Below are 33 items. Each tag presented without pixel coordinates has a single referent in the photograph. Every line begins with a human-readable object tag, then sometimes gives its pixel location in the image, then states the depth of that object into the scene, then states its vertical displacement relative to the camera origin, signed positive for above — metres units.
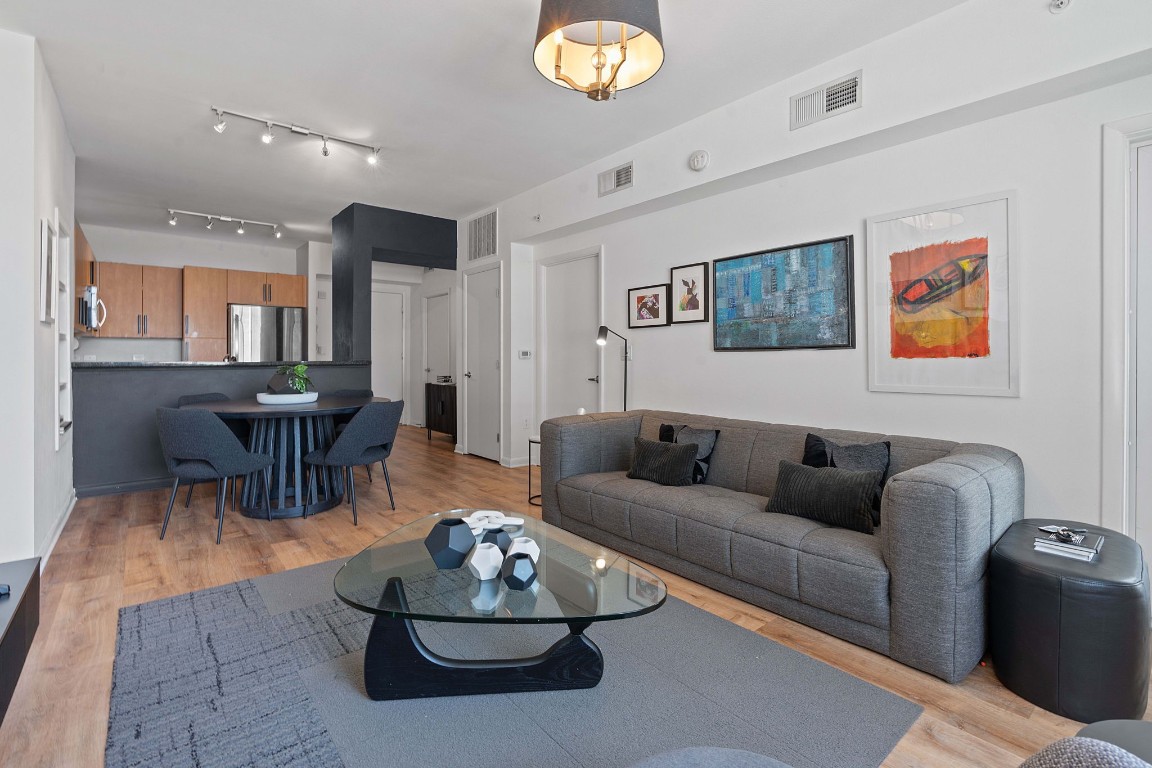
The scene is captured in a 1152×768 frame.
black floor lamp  4.30 +0.36
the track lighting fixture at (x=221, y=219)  6.10 +1.84
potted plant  4.26 +0.01
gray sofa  1.95 -0.66
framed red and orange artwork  2.67 +0.42
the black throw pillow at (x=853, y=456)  2.70 -0.36
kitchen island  4.46 -0.33
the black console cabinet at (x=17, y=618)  1.30 -0.61
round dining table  3.89 -0.50
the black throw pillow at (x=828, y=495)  2.43 -0.50
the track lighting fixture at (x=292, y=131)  3.69 +1.76
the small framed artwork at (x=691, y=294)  4.02 +0.65
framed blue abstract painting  3.27 +0.53
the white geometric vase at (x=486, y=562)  1.84 -0.59
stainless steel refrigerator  6.96 +0.62
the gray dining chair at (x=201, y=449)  3.32 -0.40
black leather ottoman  1.70 -0.78
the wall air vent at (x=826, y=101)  2.94 +1.52
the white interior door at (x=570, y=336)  5.13 +0.45
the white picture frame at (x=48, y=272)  2.95 +0.61
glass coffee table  1.64 -0.66
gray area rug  1.59 -1.03
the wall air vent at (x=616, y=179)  4.26 +1.58
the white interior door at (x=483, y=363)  6.05 +0.22
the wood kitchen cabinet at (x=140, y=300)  6.36 +0.96
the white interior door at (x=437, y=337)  8.11 +0.67
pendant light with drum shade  1.88 +1.27
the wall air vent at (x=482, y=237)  5.88 +1.56
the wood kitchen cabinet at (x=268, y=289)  7.02 +1.21
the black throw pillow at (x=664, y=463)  3.23 -0.47
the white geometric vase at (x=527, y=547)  1.93 -0.57
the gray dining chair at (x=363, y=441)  3.78 -0.40
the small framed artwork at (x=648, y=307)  4.34 +0.61
